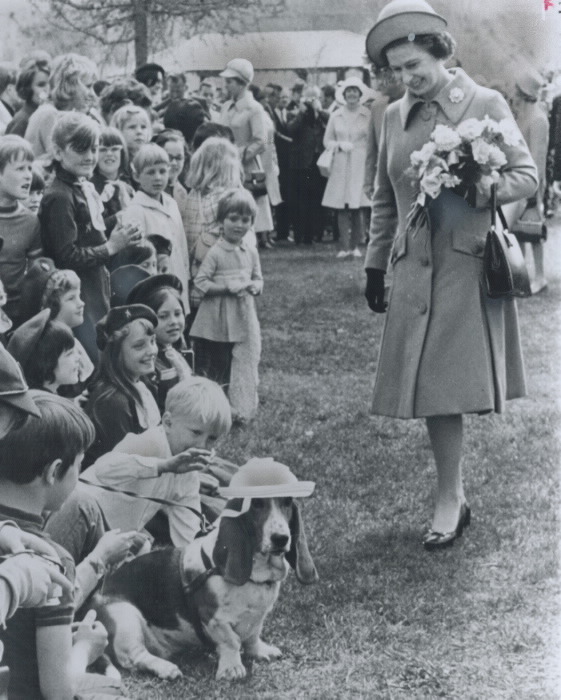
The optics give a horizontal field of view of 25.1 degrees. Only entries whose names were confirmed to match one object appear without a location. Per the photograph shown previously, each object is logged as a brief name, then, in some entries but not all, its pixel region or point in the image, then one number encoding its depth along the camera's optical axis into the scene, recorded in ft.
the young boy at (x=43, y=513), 8.76
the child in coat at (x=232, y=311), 19.29
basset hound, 11.79
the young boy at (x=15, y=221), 13.75
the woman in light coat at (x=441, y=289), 14.60
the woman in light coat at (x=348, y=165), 41.65
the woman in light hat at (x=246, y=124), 23.16
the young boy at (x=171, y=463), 12.81
